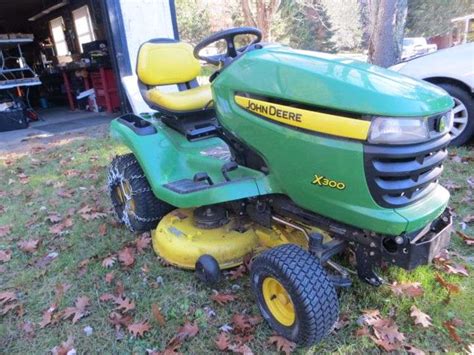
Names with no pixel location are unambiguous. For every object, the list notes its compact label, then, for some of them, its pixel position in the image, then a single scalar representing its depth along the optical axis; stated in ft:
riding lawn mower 5.13
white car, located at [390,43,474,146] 12.99
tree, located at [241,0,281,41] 44.32
